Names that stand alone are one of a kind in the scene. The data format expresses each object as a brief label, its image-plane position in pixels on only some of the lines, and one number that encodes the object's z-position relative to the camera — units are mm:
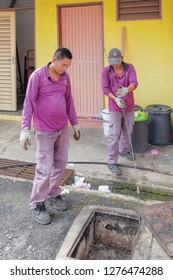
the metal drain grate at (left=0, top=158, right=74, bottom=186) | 4551
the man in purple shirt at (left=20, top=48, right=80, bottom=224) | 3104
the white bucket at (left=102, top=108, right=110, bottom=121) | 5691
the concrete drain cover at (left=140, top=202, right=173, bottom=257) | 2811
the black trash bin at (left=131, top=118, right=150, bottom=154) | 5199
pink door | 6235
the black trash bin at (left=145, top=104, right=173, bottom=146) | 5551
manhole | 3082
